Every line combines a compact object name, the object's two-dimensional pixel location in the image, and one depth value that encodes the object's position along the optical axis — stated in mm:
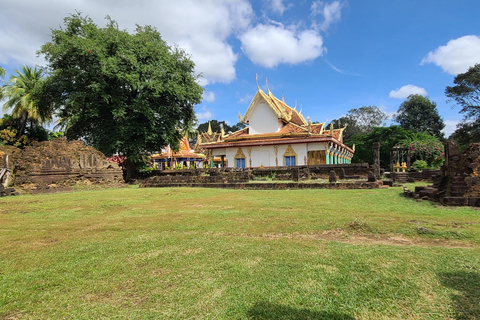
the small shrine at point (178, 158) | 36031
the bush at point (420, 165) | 20534
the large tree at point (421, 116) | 35906
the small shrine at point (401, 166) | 20258
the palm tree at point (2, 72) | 19138
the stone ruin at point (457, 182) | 6641
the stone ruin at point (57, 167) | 13620
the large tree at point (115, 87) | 17578
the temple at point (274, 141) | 24261
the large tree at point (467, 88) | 28578
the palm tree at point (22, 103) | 24688
